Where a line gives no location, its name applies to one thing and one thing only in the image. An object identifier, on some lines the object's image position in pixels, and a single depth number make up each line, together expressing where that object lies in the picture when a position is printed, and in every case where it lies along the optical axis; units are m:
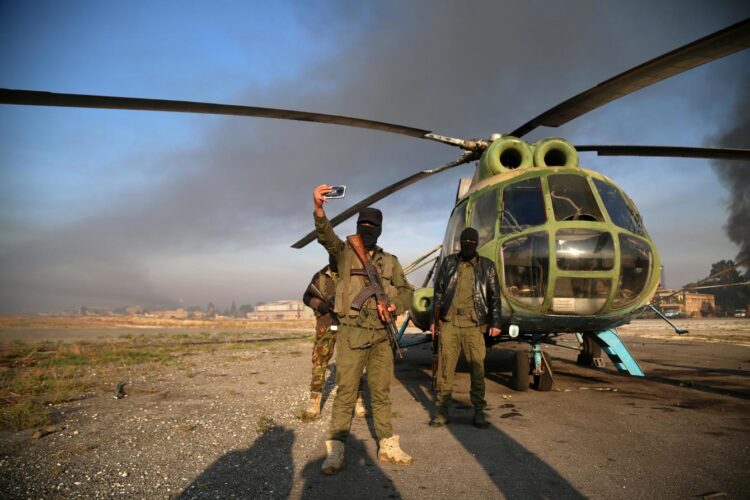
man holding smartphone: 3.21
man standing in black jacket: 4.34
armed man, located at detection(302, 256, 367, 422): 4.93
